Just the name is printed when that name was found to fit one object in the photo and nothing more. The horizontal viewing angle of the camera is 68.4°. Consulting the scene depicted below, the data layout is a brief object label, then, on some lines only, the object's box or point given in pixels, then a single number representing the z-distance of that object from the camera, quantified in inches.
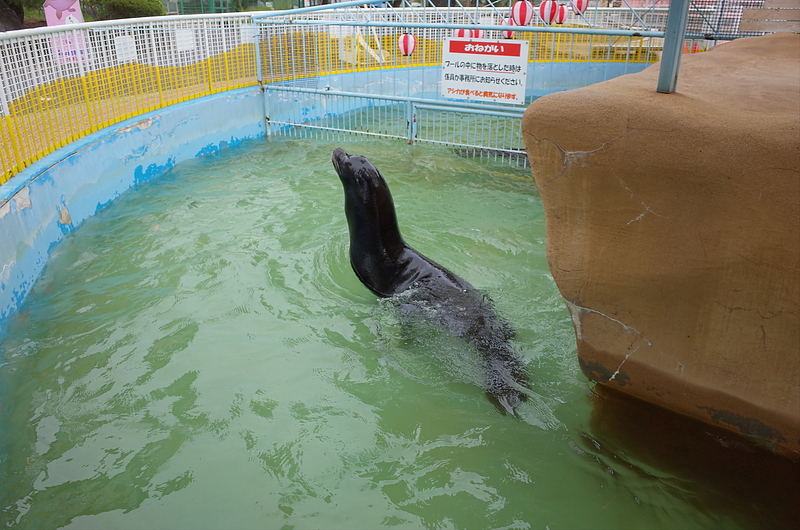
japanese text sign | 298.7
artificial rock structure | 83.4
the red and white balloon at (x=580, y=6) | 559.2
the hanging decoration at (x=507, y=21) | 572.1
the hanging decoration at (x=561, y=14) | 592.1
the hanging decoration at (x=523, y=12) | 509.0
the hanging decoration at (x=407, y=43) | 457.1
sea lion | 149.6
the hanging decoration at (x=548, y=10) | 502.0
